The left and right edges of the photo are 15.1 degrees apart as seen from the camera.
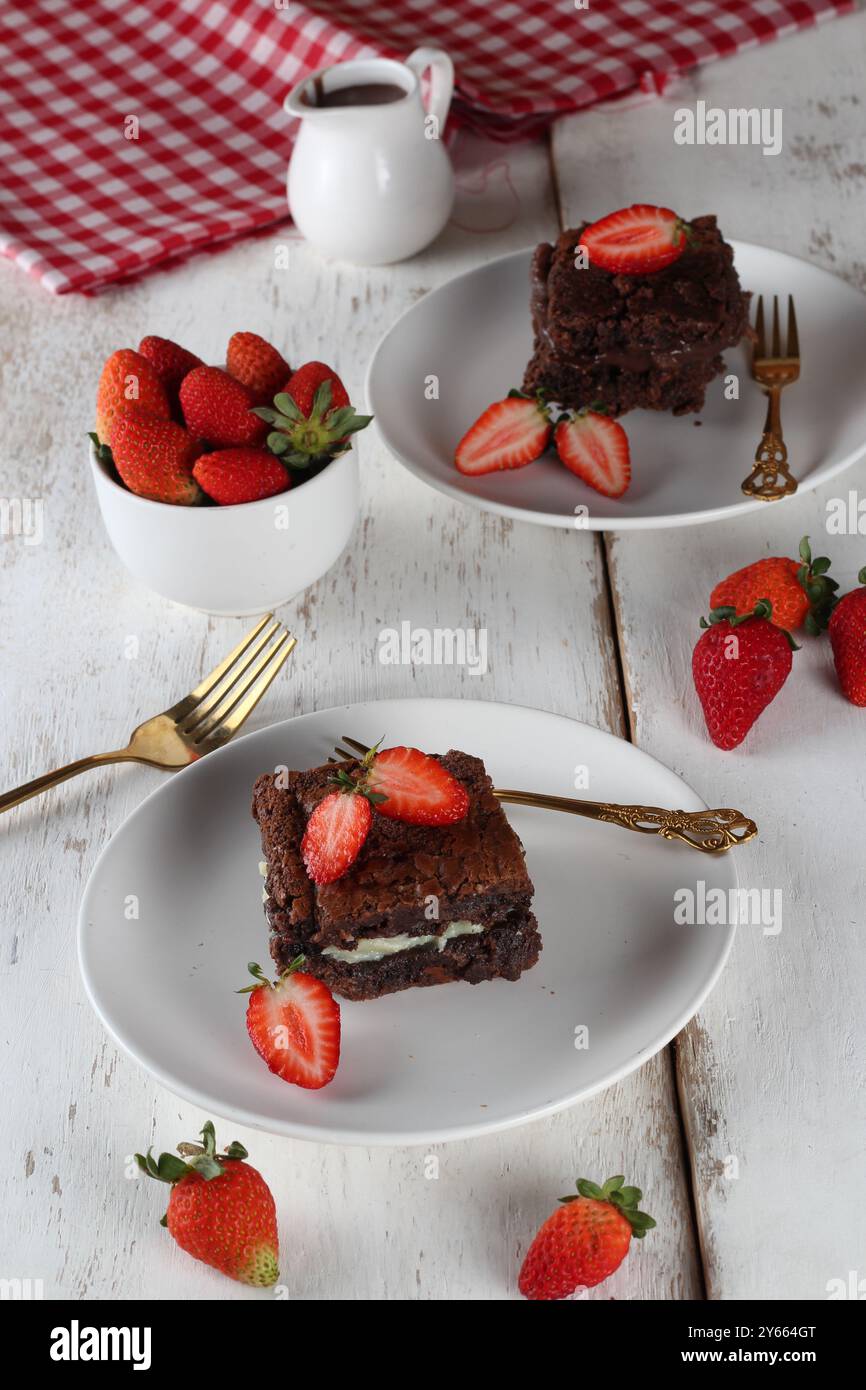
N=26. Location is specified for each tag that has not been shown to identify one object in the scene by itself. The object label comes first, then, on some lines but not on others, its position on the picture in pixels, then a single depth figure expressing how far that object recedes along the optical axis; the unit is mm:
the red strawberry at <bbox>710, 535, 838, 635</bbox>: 1078
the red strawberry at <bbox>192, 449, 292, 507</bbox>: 1059
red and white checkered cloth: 1319
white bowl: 1069
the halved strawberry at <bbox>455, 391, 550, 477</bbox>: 1132
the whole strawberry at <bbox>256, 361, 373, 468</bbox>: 1065
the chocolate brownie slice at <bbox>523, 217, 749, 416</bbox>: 1147
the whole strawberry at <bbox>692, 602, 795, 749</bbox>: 1041
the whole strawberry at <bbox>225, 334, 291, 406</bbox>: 1082
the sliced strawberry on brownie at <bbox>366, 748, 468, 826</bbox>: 964
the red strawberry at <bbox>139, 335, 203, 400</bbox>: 1086
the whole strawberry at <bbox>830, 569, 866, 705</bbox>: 1055
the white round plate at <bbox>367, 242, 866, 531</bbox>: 1130
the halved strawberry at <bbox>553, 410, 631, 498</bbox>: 1124
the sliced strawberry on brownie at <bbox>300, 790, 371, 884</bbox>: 957
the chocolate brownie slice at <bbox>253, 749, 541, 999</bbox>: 959
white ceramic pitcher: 1236
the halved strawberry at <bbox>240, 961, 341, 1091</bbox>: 943
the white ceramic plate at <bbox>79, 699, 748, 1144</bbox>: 944
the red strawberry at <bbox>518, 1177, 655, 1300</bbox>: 921
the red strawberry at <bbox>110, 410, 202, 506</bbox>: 1059
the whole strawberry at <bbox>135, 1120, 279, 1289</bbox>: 926
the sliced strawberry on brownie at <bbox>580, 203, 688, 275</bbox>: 1143
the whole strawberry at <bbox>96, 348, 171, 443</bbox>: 1066
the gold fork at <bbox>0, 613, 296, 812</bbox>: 1051
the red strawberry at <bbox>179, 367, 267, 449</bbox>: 1061
